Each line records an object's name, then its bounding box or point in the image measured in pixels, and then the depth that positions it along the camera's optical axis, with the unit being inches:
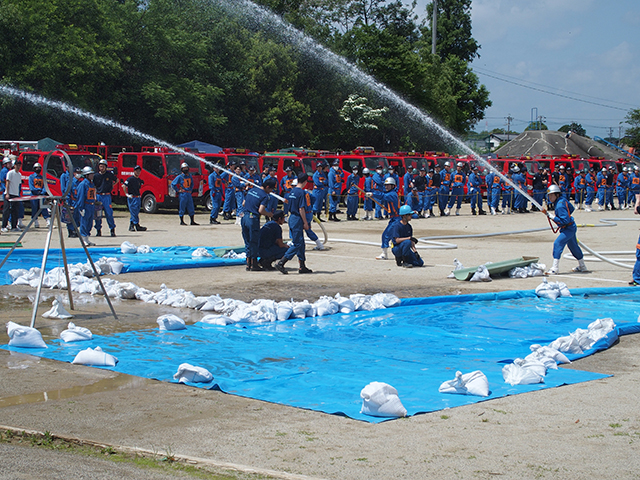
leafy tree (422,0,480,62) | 2518.5
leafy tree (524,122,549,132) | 3847.9
